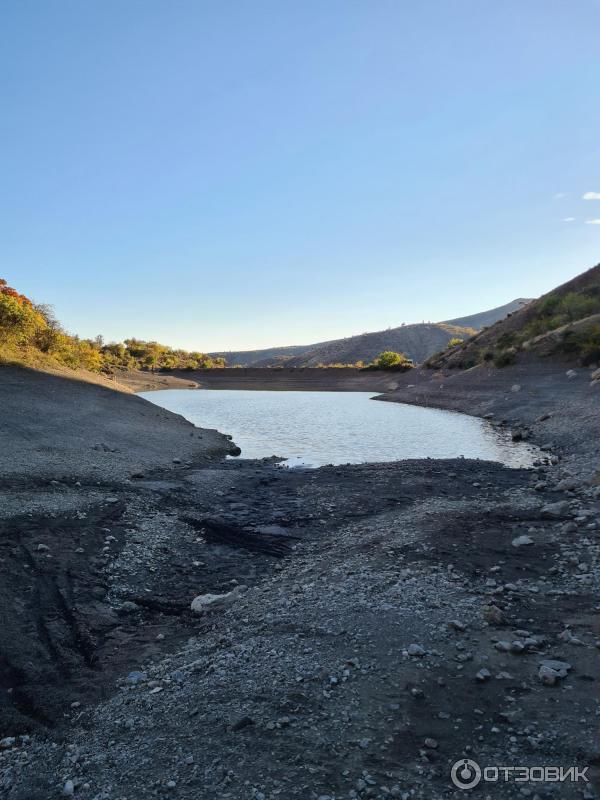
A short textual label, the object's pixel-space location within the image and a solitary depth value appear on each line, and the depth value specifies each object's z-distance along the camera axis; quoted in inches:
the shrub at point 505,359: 1540.4
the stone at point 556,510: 405.7
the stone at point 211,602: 283.5
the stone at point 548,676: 189.5
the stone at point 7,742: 181.2
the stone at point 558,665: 195.8
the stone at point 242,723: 176.7
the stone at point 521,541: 347.3
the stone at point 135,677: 216.4
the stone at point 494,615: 234.9
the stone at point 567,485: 487.5
